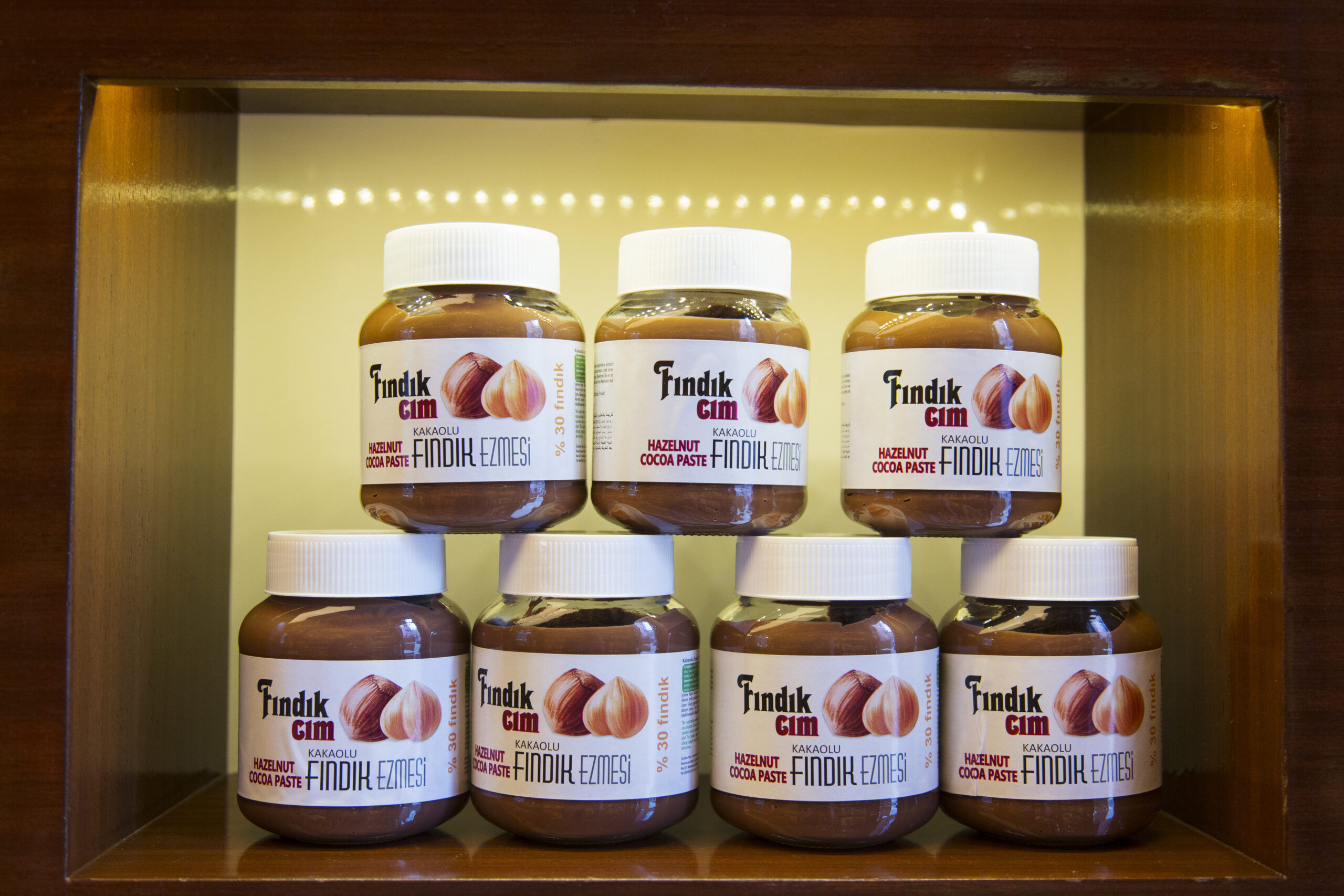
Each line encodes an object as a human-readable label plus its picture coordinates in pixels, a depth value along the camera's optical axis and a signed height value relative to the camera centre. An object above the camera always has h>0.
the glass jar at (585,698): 0.64 -0.13
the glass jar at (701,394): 0.66 +0.04
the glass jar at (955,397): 0.67 +0.04
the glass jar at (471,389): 0.65 +0.05
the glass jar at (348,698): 0.65 -0.14
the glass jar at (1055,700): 0.66 -0.14
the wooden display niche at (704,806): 0.61 -0.01
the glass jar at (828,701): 0.64 -0.14
